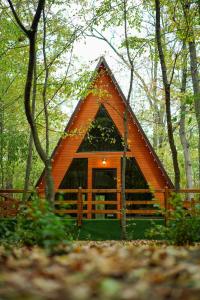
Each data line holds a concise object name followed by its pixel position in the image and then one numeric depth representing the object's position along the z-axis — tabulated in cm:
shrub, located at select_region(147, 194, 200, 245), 566
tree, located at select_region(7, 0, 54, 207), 780
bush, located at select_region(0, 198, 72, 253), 352
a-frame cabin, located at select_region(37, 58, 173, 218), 1623
